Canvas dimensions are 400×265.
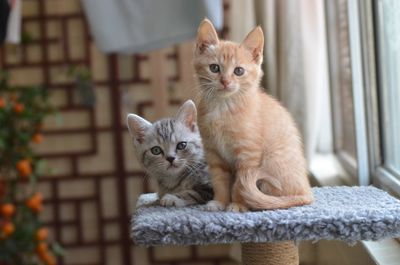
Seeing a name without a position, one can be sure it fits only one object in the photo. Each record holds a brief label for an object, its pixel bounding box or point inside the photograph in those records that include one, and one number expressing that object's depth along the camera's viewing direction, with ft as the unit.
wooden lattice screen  8.97
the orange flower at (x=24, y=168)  7.61
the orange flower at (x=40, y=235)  7.80
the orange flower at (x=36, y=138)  8.05
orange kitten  3.68
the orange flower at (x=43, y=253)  7.84
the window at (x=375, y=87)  5.04
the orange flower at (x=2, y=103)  7.51
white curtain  6.83
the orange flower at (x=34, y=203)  7.84
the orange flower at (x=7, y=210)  7.27
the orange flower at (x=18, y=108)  7.95
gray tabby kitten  4.13
